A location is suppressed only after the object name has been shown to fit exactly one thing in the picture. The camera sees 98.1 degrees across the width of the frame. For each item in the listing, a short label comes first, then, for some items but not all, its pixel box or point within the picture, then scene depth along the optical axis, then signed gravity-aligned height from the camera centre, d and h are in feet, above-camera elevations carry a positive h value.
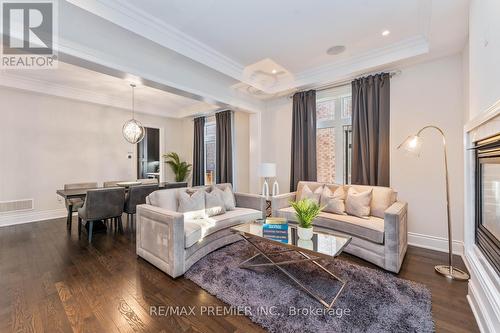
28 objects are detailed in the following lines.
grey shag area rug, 5.61 -3.97
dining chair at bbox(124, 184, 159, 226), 13.44 -1.81
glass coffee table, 6.47 -2.47
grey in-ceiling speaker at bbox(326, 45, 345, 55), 10.73 +6.00
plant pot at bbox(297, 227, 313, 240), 7.49 -2.28
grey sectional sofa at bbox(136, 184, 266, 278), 7.89 -2.64
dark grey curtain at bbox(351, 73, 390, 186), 11.57 +2.12
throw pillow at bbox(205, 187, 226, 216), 10.60 -1.77
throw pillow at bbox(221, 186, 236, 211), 11.63 -1.67
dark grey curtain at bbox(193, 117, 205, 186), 21.94 +1.77
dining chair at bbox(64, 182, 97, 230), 13.55 -2.13
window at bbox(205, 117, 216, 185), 21.68 +1.76
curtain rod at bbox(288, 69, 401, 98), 11.55 +5.18
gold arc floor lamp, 7.84 -3.89
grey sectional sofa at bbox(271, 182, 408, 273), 8.11 -2.54
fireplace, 5.15 -0.83
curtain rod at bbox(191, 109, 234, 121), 19.81 +5.28
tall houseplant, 22.70 +0.24
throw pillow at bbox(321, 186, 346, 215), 10.80 -1.65
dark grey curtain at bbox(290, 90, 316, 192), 14.35 +2.05
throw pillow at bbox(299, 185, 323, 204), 11.83 -1.42
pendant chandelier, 15.38 +2.69
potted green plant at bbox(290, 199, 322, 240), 7.51 -1.72
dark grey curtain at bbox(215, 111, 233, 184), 18.93 +1.88
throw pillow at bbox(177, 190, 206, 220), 9.95 -1.69
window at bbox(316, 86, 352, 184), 13.51 +2.14
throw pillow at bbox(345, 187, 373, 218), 10.13 -1.71
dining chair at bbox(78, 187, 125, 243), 11.48 -2.02
